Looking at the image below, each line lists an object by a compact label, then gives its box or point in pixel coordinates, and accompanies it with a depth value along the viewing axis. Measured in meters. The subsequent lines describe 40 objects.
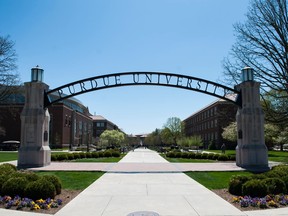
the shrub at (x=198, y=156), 28.85
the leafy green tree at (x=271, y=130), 39.31
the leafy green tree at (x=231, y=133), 45.20
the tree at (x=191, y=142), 54.86
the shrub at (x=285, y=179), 9.23
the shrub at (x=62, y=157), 25.52
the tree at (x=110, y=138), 75.44
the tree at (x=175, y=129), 92.88
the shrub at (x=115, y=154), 32.96
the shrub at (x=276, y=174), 9.72
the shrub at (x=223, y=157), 25.75
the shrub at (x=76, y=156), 27.83
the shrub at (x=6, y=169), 10.16
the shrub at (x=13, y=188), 8.41
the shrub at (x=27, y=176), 9.25
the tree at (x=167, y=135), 93.88
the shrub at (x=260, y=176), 9.68
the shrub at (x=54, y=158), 24.98
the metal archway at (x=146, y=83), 20.28
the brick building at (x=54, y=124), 66.38
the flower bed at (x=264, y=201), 7.64
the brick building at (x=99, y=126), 125.88
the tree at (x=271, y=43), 19.86
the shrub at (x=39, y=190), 8.19
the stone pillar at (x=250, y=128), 18.14
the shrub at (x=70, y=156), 26.50
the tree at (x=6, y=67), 26.88
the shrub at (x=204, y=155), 28.43
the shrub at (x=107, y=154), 32.04
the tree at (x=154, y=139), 137.60
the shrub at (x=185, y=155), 30.02
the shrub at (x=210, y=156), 27.61
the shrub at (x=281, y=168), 10.56
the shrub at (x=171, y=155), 31.62
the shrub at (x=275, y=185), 8.71
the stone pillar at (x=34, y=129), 18.27
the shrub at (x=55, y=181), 9.22
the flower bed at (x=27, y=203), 7.50
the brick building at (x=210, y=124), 65.06
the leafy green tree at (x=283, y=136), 37.75
